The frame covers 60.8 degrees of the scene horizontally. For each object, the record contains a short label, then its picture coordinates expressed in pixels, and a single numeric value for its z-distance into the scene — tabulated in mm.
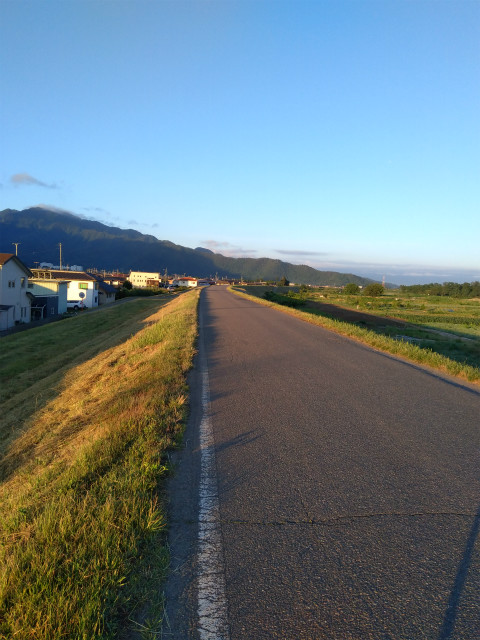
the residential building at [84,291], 55991
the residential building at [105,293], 63625
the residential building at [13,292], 34719
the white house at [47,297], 43569
